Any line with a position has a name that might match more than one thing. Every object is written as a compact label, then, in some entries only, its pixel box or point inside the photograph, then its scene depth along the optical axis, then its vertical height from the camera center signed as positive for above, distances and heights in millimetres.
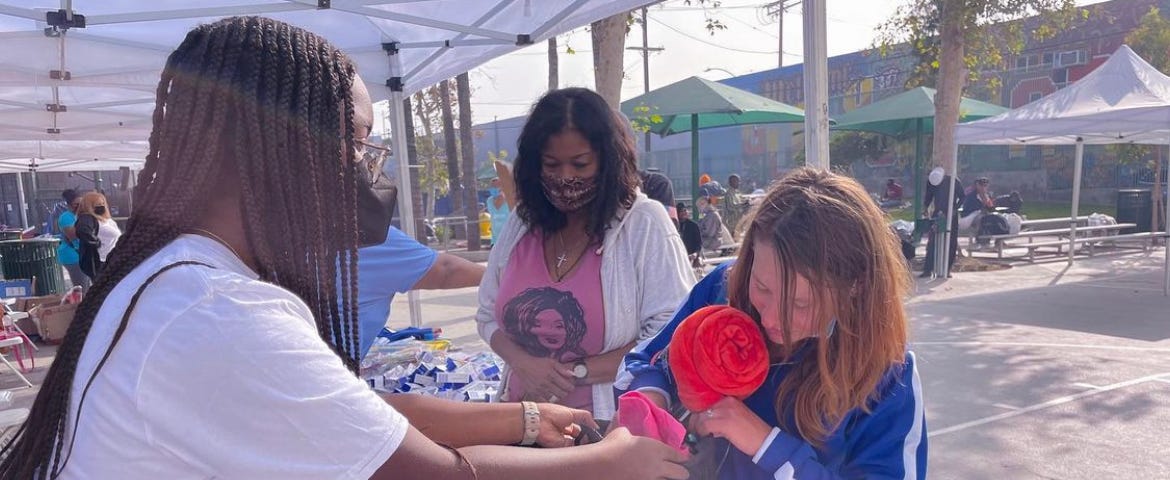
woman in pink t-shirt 2201 -304
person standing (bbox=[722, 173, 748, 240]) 13578 -888
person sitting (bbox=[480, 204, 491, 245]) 16016 -1337
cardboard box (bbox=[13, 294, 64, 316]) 8148 -1268
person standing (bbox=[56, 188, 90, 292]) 9633 -862
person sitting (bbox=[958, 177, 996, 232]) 14639 -1100
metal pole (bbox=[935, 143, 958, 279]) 10312 -1286
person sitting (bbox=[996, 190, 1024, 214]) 18394 -1436
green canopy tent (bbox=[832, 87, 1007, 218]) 13531 +573
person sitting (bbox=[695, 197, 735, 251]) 9844 -979
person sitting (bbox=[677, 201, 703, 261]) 7383 -742
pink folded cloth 1508 -520
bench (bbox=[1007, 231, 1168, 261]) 10864 -1640
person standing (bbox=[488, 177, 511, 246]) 11727 -705
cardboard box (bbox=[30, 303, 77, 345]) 7223 -1308
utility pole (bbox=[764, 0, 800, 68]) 25380 +4972
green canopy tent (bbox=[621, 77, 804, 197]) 10891 +687
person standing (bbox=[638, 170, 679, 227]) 4809 -183
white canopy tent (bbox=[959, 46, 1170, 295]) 8391 +333
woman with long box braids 919 -179
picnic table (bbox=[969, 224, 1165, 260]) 11567 -1566
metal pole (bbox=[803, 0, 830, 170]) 2994 +271
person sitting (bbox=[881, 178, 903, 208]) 22422 -1301
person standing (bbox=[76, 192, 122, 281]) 7918 -535
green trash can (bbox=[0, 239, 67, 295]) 10312 -1054
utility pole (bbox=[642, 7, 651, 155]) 29722 +3811
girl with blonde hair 1477 -406
